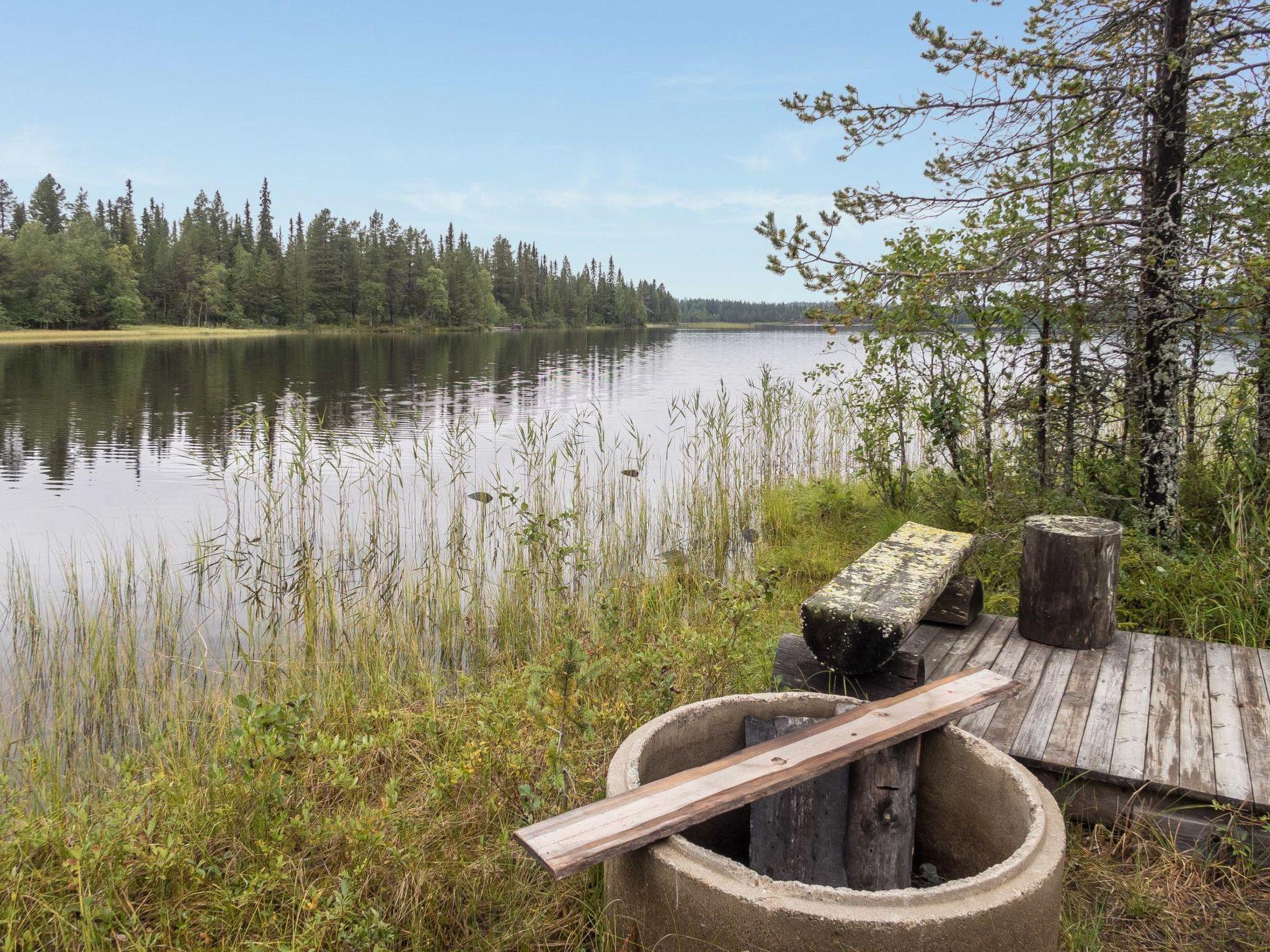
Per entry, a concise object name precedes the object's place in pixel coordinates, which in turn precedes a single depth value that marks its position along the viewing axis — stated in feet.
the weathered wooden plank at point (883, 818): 8.01
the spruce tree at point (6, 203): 287.28
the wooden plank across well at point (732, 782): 5.98
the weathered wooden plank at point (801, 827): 8.76
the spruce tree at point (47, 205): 259.39
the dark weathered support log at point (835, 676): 10.77
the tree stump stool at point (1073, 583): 12.32
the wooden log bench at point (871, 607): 10.07
